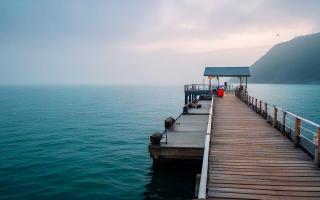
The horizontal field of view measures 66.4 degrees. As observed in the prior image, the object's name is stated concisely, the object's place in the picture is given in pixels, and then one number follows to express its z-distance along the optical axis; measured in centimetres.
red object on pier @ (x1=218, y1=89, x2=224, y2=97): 3092
